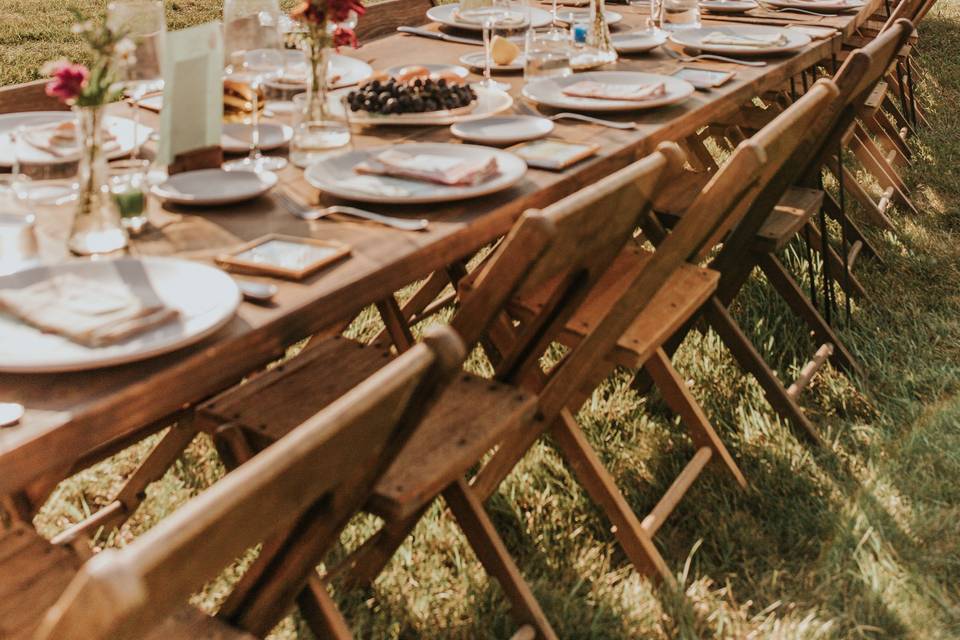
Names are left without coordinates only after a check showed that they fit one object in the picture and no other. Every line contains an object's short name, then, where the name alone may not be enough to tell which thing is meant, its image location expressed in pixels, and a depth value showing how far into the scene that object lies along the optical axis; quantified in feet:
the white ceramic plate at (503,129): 7.89
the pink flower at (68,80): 5.07
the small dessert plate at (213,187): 6.43
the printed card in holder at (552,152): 7.44
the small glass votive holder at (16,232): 5.35
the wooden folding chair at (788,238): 9.64
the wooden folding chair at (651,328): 6.85
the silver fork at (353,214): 6.25
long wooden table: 4.17
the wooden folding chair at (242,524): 2.55
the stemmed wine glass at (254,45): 7.45
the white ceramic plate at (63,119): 7.08
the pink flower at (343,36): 7.61
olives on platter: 8.38
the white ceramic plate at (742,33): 11.32
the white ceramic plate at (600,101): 8.87
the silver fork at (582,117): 8.56
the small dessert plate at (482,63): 10.45
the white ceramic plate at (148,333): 4.38
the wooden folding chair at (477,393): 5.50
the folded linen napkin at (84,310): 4.58
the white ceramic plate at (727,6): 13.82
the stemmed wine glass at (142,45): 6.11
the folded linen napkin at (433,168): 6.75
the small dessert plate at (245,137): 7.55
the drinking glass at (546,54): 9.66
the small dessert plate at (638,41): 11.27
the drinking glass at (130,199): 5.96
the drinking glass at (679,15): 12.61
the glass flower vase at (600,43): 10.60
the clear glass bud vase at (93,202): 5.34
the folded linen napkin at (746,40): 11.53
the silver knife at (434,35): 11.93
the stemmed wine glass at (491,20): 9.55
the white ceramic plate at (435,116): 8.30
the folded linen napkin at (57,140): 5.46
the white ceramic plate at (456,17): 11.86
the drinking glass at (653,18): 12.02
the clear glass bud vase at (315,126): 7.15
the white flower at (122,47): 5.19
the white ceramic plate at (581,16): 12.21
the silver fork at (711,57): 11.10
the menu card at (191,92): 6.47
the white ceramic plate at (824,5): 14.38
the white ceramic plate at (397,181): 6.53
